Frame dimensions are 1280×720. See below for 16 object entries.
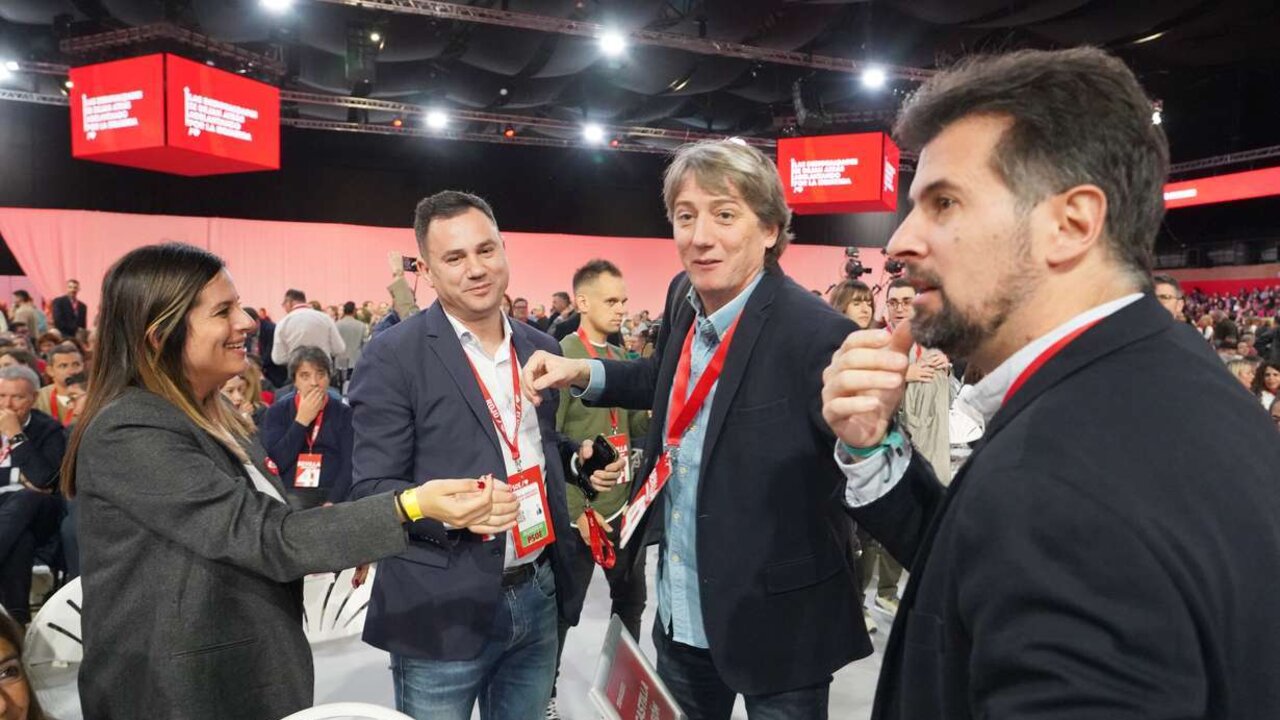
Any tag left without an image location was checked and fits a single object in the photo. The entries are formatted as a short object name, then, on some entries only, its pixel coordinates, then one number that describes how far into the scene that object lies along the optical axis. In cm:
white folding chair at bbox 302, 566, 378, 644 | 340
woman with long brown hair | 131
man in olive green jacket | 238
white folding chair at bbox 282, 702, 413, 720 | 137
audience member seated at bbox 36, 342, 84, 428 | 463
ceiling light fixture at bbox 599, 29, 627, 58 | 867
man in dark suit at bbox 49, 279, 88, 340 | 968
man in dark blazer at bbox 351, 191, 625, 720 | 162
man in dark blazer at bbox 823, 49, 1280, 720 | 57
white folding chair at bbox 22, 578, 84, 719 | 211
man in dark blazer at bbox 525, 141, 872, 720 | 137
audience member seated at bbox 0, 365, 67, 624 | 357
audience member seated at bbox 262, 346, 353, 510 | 391
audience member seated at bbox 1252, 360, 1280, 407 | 460
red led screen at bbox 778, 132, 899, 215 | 1059
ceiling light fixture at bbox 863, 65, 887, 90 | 984
